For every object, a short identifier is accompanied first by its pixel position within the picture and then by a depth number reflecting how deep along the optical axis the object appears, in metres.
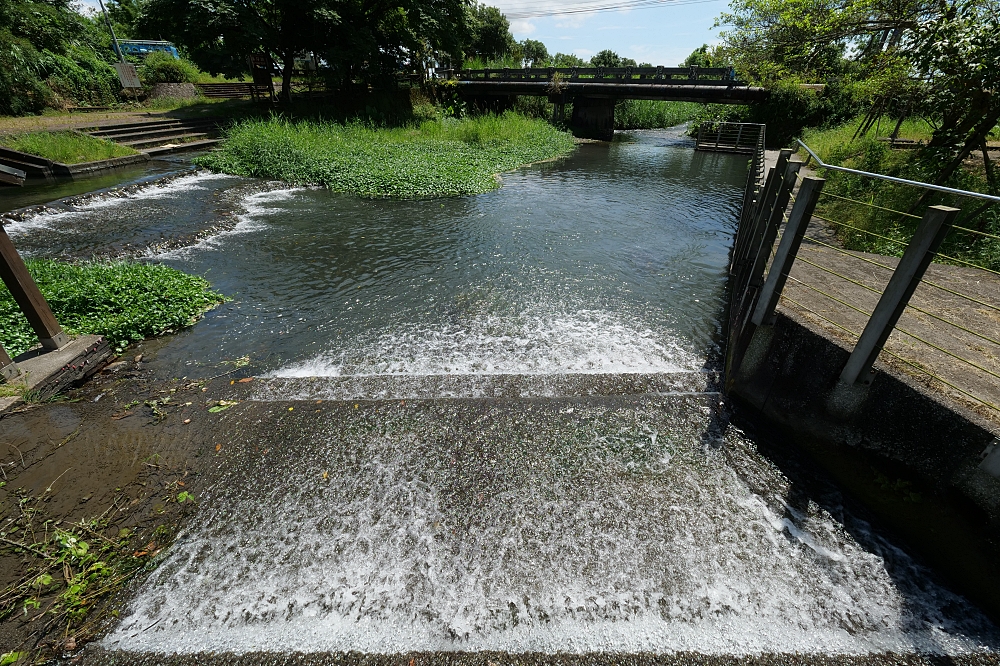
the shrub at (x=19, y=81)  20.42
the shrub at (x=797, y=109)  26.11
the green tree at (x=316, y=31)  20.91
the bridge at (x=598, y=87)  27.25
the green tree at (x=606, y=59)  70.19
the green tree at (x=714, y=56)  18.05
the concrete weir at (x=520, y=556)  2.88
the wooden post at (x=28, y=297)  4.50
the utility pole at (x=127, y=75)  25.88
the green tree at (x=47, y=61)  20.83
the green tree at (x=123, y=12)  44.11
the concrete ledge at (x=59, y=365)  4.66
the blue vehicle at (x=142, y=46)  34.44
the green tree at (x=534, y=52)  69.23
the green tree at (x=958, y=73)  6.85
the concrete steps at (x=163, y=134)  18.70
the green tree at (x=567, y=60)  59.47
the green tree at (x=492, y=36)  51.22
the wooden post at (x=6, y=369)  4.65
